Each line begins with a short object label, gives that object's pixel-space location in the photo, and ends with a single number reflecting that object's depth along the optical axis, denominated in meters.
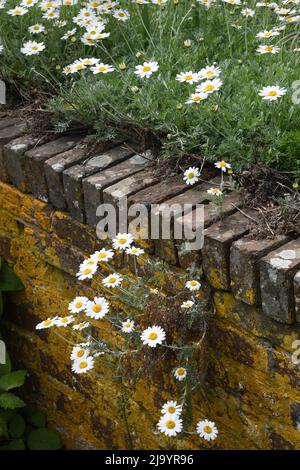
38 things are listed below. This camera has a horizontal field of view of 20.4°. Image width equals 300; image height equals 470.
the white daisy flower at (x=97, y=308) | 2.63
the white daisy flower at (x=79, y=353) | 2.68
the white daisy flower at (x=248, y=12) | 3.45
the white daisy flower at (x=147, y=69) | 2.94
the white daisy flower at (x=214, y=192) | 2.60
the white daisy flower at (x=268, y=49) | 3.01
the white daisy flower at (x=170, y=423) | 2.54
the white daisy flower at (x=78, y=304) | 2.66
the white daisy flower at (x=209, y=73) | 2.82
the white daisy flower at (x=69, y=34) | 3.39
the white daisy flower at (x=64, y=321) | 2.67
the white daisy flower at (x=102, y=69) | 3.02
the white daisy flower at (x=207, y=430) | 2.62
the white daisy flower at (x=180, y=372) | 2.55
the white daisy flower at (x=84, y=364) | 2.63
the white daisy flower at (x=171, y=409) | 2.57
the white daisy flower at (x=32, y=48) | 3.32
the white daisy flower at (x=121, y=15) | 3.48
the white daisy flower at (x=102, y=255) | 2.66
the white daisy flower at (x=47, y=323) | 2.72
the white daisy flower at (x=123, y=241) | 2.59
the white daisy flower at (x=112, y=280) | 2.61
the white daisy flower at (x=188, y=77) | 2.86
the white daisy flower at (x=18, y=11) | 3.39
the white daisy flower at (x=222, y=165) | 2.67
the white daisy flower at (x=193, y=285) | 2.48
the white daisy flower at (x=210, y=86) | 2.77
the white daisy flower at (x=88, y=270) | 2.63
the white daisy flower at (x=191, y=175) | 2.72
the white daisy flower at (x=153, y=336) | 2.49
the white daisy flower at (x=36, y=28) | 3.44
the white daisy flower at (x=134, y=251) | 2.57
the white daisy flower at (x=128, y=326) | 2.57
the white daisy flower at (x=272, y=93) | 2.64
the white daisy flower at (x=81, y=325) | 2.67
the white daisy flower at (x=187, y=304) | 2.50
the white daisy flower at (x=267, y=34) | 3.15
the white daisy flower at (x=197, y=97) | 2.75
